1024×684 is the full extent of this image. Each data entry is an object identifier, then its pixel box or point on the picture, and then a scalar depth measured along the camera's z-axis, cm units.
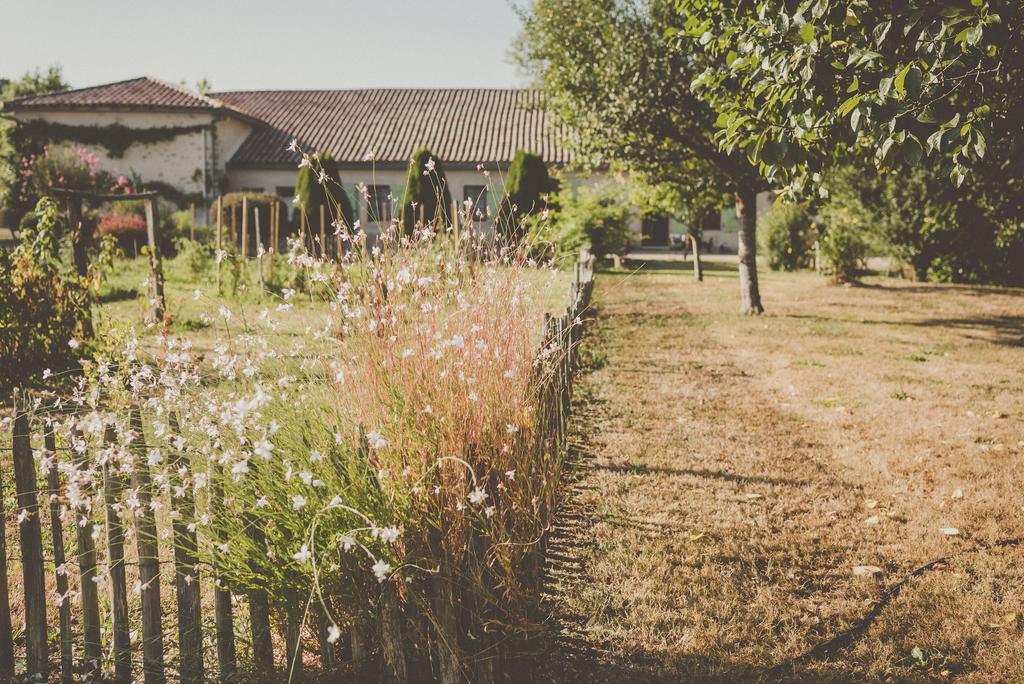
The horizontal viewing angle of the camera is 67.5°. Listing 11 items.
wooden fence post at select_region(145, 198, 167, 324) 897
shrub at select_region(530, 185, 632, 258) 1794
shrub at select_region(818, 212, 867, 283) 1778
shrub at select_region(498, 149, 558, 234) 2206
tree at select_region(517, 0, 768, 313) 1129
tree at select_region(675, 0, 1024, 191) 353
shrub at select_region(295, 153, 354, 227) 1989
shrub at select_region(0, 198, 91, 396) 632
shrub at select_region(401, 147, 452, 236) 2080
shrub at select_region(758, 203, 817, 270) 2167
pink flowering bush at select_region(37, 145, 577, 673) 242
